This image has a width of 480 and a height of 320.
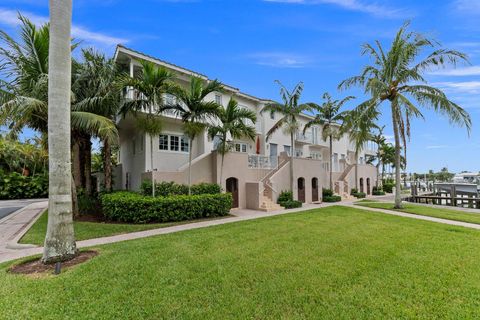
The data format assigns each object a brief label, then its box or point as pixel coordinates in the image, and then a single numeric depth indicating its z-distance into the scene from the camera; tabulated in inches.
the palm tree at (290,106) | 692.1
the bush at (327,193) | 845.2
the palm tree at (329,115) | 869.8
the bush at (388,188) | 1403.8
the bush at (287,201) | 661.7
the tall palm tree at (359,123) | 586.2
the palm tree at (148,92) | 433.7
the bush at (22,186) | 941.8
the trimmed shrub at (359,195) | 1008.7
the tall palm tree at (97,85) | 477.7
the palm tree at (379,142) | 1354.6
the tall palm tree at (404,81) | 527.8
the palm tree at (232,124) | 564.7
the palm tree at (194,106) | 483.8
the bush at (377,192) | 1212.8
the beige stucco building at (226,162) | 593.3
